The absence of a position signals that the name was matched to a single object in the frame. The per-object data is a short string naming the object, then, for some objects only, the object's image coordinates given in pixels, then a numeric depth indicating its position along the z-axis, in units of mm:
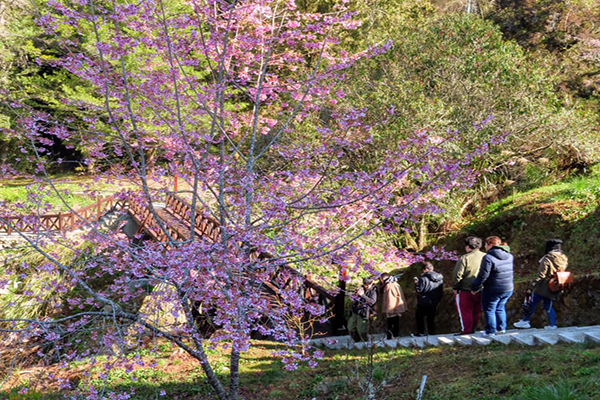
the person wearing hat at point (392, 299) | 8719
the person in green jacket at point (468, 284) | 7496
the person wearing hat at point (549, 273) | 7098
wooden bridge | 7804
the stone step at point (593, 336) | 6035
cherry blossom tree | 5594
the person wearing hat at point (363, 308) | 8477
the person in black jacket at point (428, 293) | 8266
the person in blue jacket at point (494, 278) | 6910
